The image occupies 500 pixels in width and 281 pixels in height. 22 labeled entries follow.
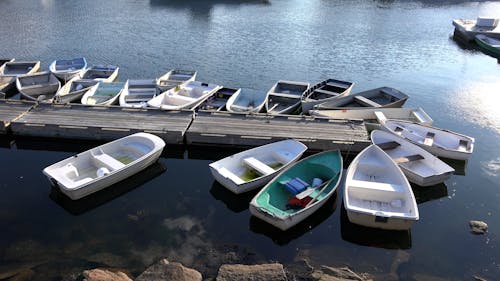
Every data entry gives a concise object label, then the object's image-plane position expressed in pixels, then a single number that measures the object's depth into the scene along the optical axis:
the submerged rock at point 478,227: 17.83
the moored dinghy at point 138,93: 27.41
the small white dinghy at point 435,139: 22.25
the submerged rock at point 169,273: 14.07
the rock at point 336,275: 14.55
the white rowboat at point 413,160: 19.81
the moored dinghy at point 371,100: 27.49
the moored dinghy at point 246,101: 26.27
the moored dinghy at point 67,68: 31.39
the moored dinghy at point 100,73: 32.52
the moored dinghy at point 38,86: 28.49
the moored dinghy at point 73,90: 27.03
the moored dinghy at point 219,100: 26.96
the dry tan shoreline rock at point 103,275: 13.68
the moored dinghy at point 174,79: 29.04
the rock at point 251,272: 14.19
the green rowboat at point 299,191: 16.45
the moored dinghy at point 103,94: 27.08
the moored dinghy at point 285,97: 27.50
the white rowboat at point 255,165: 18.56
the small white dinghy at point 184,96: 26.56
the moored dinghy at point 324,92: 27.05
